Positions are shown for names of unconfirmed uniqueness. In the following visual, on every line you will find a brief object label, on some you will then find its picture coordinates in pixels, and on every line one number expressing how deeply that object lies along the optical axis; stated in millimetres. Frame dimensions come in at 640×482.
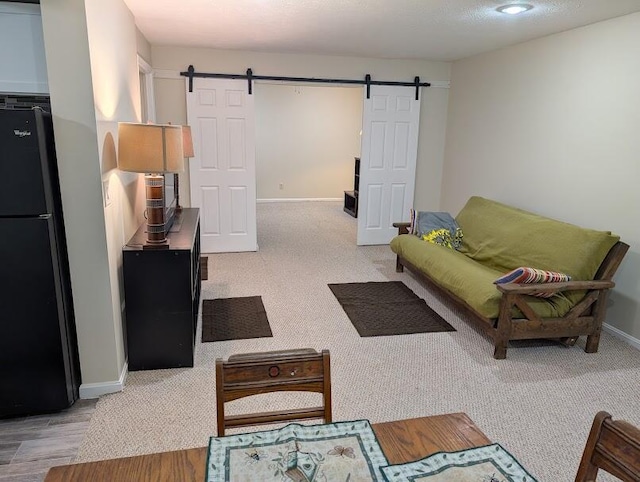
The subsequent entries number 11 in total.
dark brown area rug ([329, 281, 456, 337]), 3564
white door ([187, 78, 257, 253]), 5184
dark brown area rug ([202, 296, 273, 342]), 3383
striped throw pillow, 3027
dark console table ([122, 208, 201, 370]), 2736
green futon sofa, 3057
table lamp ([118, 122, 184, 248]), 2504
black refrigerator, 2123
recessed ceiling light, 3059
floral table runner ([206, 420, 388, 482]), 1026
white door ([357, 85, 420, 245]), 5660
